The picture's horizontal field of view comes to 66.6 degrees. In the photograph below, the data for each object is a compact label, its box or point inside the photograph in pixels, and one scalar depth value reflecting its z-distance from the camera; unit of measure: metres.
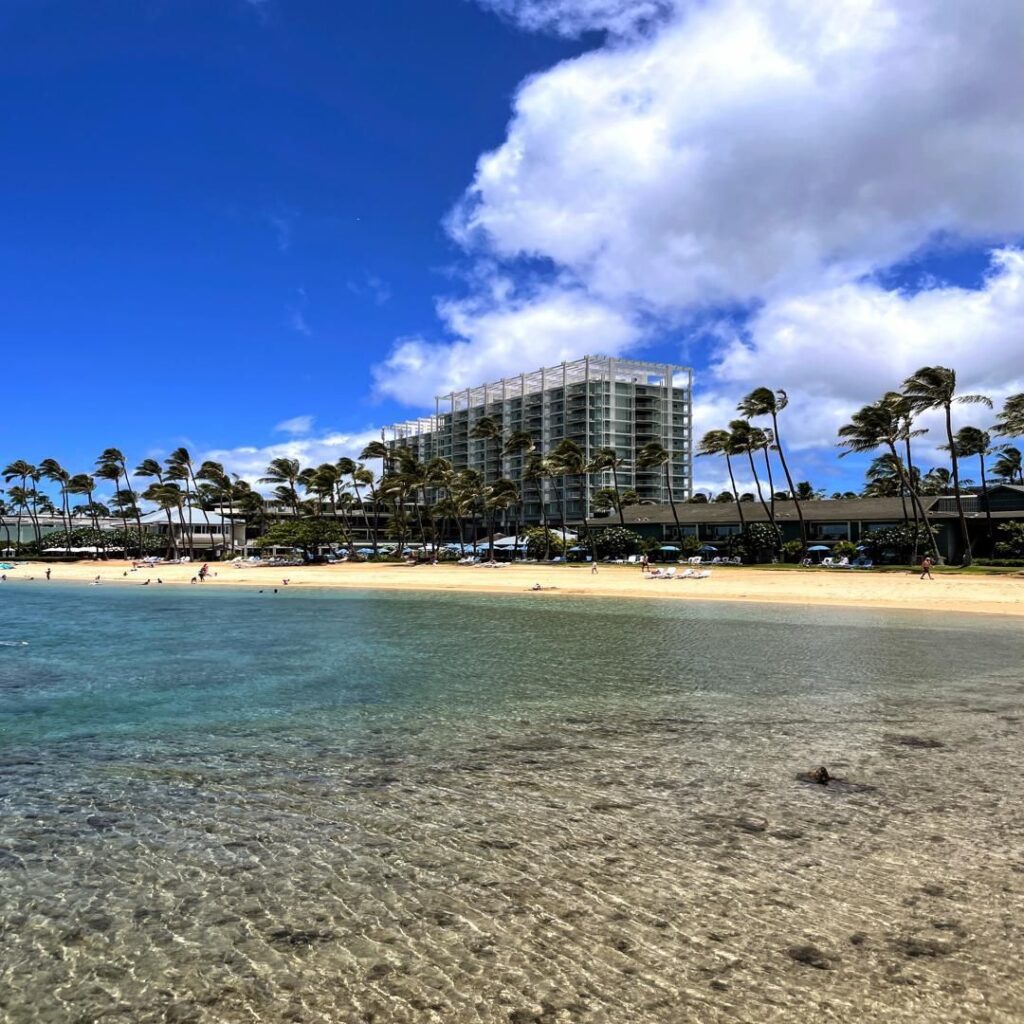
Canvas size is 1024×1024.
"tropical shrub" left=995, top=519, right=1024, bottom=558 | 54.75
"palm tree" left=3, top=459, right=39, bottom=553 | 119.94
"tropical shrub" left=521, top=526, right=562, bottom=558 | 84.25
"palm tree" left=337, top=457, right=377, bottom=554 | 100.06
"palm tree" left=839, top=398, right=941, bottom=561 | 56.19
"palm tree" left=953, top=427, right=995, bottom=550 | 74.88
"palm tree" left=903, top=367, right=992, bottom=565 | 51.66
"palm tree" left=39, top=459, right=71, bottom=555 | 119.00
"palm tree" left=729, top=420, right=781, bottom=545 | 71.50
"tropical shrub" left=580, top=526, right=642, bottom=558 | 78.75
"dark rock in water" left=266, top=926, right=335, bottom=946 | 5.58
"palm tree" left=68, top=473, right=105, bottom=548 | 119.38
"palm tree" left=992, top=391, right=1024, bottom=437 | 54.75
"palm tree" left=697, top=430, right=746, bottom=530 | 73.59
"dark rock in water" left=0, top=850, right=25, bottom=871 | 6.92
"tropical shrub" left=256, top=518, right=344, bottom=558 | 87.50
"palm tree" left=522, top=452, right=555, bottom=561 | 84.25
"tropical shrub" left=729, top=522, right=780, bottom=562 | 68.19
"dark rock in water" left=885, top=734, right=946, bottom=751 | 10.91
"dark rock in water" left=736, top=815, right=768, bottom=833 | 7.73
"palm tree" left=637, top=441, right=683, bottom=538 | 83.31
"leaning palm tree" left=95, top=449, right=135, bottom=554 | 113.06
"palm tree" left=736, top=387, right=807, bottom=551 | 65.38
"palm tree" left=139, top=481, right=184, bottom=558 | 105.98
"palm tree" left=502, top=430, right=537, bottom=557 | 91.44
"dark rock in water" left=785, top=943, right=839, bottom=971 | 5.17
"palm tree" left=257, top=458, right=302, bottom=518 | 106.81
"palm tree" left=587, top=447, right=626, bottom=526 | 84.88
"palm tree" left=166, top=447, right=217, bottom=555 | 107.47
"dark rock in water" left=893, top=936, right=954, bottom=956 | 5.30
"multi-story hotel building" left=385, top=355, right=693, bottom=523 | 140.75
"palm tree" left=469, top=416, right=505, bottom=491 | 96.12
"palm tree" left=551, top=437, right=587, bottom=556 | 85.09
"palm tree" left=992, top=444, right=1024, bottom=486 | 92.94
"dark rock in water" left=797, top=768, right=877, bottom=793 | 8.98
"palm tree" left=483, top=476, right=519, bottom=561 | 87.06
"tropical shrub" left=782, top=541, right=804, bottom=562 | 66.06
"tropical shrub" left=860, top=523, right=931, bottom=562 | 59.50
